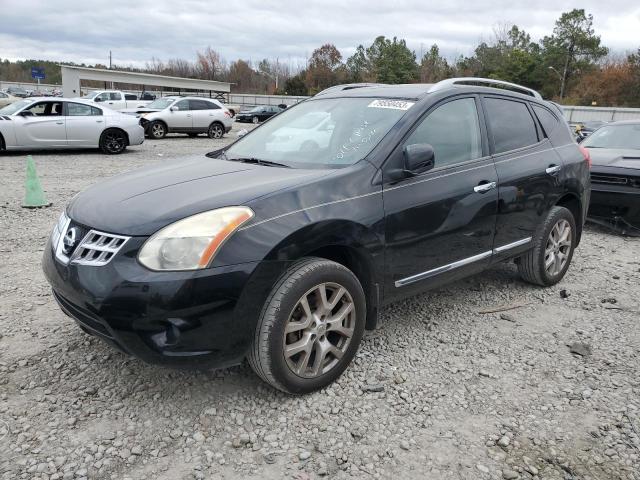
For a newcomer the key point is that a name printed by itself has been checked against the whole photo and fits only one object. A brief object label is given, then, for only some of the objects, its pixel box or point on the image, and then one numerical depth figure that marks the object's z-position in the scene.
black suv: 2.55
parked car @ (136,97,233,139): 19.50
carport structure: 47.62
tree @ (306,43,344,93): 78.68
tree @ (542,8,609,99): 66.88
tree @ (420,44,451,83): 79.25
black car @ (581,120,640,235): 6.86
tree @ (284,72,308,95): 72.38
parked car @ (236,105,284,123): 38.22
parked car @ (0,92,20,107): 30.29
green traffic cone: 7.50
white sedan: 12.70
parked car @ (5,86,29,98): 50.08
